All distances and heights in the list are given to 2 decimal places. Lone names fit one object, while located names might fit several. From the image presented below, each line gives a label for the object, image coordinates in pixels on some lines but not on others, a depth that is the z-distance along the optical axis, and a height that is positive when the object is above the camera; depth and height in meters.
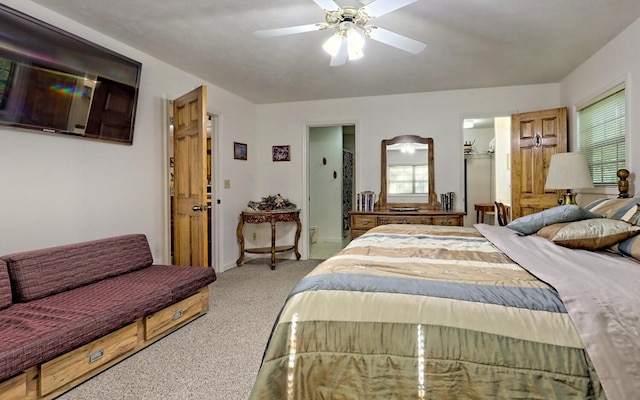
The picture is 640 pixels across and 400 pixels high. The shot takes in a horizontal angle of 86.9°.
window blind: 3.02 +0.62
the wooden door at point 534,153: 3.95 +0.53
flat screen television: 2.14 +0.86
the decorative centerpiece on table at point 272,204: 4.90 -0.08
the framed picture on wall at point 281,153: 5.19 +0.70
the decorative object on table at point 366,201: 4.76 -0.04
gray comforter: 0.88 -0.33
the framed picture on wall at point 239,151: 4.71 +0.68
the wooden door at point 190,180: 3.04 +0.18
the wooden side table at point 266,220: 4.60 -0.30
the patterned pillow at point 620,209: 1.88 -0.08
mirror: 4.68 +0.34
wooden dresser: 4.24 -0.26
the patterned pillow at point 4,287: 1.86 -0.49
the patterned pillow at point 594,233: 1.68 -0.19
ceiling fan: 1.96 +1.09
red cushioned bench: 1.57 -0.62
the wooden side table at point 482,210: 5.90 -0.22
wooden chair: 4.70 -0.24
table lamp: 3.00 +0.22
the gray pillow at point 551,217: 2.03 -0.13
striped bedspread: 0.94 -0.43
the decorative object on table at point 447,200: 4.54 -0.04
